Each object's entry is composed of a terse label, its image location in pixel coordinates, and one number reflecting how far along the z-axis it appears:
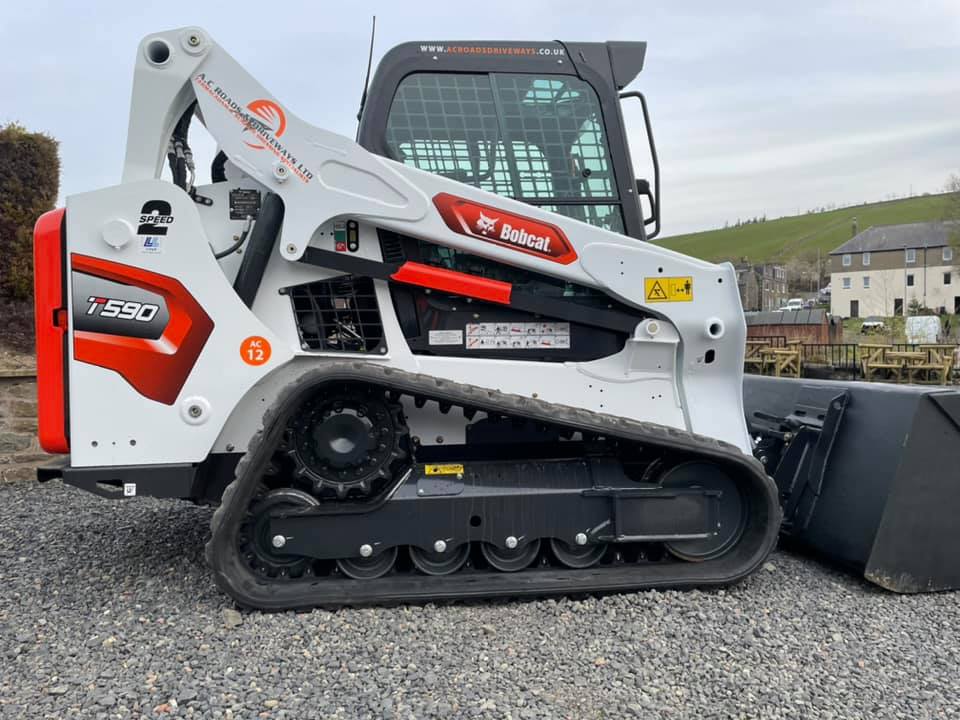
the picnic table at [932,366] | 24.56
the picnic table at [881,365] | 25.83
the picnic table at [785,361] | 27.95
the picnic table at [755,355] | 29.80
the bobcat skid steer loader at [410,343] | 3.88
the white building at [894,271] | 73.06
